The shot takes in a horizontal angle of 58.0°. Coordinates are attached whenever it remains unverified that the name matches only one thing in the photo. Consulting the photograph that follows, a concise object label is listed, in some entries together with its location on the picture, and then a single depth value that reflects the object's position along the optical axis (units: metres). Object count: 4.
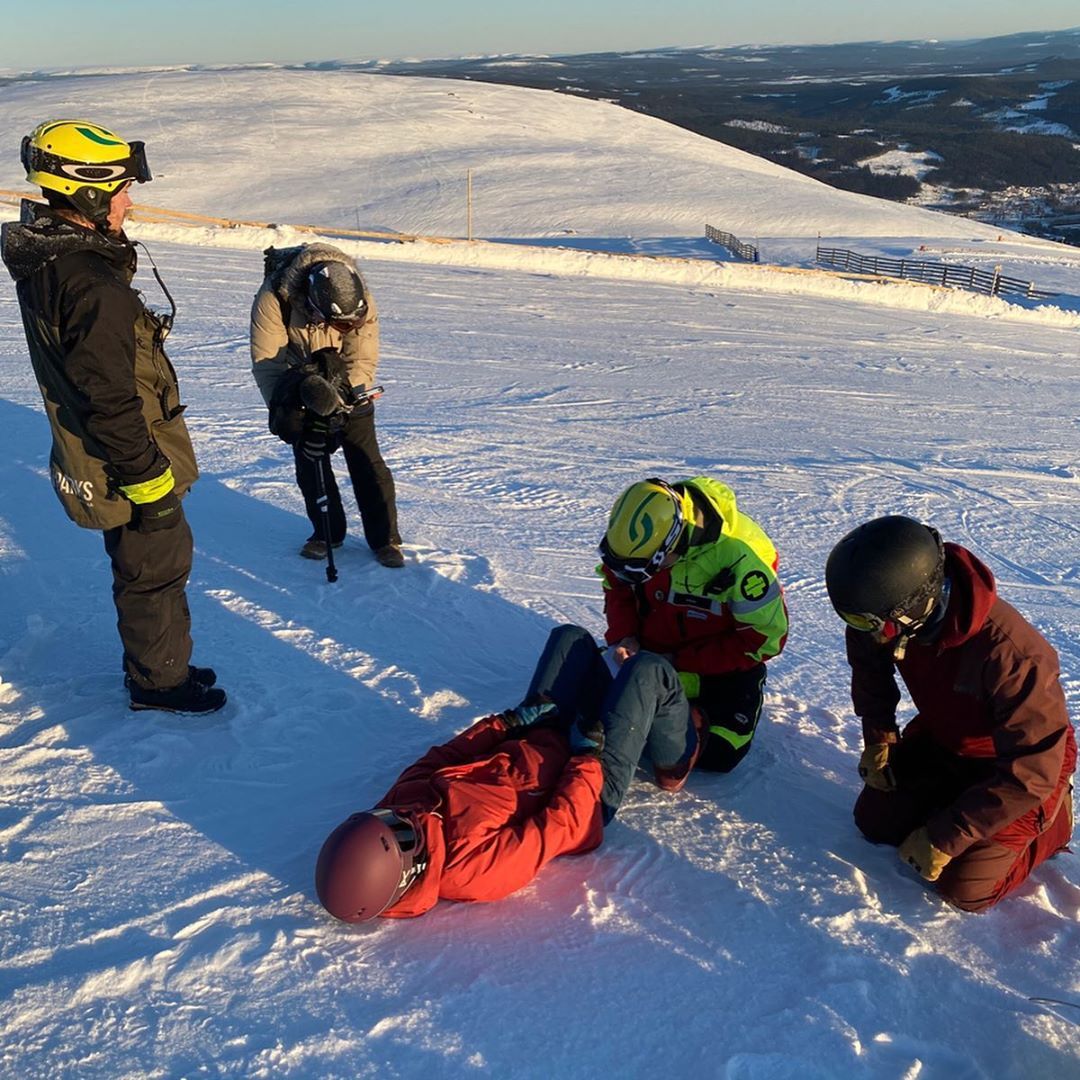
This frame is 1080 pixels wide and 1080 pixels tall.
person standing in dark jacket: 2.79
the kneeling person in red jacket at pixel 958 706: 2.51
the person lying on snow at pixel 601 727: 2.60
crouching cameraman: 4.29
